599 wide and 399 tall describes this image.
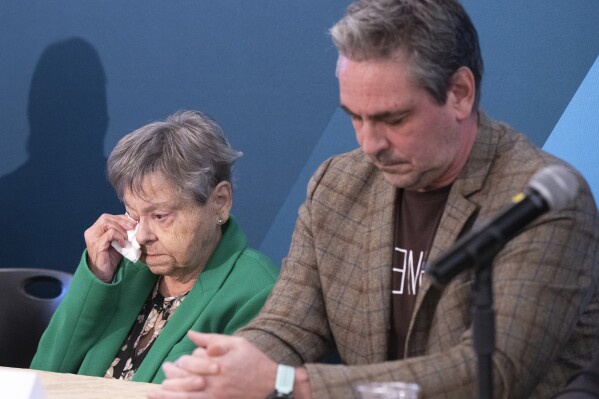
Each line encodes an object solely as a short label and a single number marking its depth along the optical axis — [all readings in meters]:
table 4.91
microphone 3.10
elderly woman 6.16
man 4.17
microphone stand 3.21
